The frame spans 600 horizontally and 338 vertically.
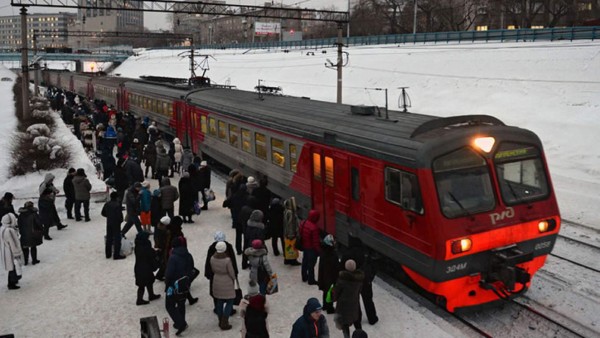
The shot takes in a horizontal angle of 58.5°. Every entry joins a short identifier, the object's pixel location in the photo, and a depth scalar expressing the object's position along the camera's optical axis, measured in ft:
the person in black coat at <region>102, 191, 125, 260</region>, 36.99
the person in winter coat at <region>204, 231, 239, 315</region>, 26.94
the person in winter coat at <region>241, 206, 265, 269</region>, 32.81
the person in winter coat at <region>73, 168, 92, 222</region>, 46.21
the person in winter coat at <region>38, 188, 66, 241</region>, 41.60
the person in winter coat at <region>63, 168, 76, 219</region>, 46.70
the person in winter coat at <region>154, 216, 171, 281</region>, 32.48
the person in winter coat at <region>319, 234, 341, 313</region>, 28.22
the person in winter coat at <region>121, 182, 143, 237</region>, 40.52
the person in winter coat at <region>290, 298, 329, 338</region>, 20.42
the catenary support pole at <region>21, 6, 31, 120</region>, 85.80
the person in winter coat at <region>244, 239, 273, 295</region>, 28.32
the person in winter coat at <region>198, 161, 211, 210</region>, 49.01
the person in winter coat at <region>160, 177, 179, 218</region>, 41.78
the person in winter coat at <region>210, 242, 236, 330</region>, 26.63
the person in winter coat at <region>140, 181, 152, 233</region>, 41.68
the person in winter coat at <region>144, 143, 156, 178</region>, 60.39
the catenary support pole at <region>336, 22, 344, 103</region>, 76.89
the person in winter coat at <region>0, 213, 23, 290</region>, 32.40
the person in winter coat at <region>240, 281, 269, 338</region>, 20.88
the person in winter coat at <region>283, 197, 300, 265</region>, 35.24
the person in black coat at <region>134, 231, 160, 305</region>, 28.81
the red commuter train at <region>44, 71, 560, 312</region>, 26.95
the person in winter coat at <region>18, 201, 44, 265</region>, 36.11
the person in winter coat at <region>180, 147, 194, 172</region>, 58.49
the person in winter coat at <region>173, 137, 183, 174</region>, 61.52
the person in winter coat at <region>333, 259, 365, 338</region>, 24.82
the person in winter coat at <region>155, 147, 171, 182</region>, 56.65
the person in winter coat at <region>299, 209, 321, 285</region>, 32.04
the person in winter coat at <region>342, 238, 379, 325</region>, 26.86
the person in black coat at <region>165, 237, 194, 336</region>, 26.73
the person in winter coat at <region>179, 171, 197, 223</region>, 43.86
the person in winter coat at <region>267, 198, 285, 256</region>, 36.81
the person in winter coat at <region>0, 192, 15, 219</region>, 36.60
